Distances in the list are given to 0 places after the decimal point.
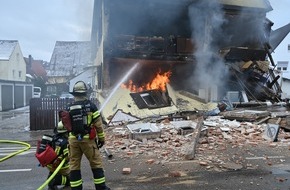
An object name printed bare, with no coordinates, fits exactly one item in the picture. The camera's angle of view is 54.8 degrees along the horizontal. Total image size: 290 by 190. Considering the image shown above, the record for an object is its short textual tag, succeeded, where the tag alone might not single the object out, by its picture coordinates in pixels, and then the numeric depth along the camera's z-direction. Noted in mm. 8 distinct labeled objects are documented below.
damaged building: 14008
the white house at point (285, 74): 27891
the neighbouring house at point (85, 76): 30184
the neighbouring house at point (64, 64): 40094
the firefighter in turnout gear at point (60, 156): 4395
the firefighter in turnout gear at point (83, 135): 4020
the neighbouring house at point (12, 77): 25125
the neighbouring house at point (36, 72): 42062
